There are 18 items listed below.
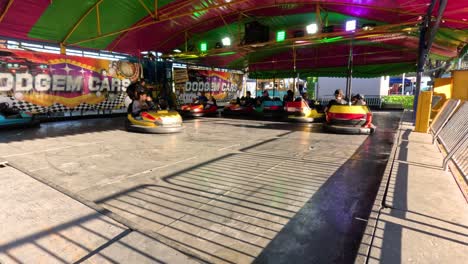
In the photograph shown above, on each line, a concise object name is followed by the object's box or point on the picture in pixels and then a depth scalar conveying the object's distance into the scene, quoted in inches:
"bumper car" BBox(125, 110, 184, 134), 233.9
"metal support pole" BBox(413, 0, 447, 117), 226.6
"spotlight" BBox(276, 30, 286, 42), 309.0
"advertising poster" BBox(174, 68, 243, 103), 485.7
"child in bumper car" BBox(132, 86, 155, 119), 255.4
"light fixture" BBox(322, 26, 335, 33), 276.4
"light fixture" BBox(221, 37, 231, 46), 355.3
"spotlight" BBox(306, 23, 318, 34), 280.9
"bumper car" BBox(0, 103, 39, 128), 243.8
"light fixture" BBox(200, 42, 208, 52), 374.9
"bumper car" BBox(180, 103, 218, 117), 376.8
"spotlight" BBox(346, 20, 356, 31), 258.5
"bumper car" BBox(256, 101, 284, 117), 378.6
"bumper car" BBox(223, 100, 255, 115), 403.5
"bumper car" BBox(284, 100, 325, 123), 320.5
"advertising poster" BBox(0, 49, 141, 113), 289.0
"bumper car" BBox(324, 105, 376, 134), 232.4
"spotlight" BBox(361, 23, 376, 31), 263.6
